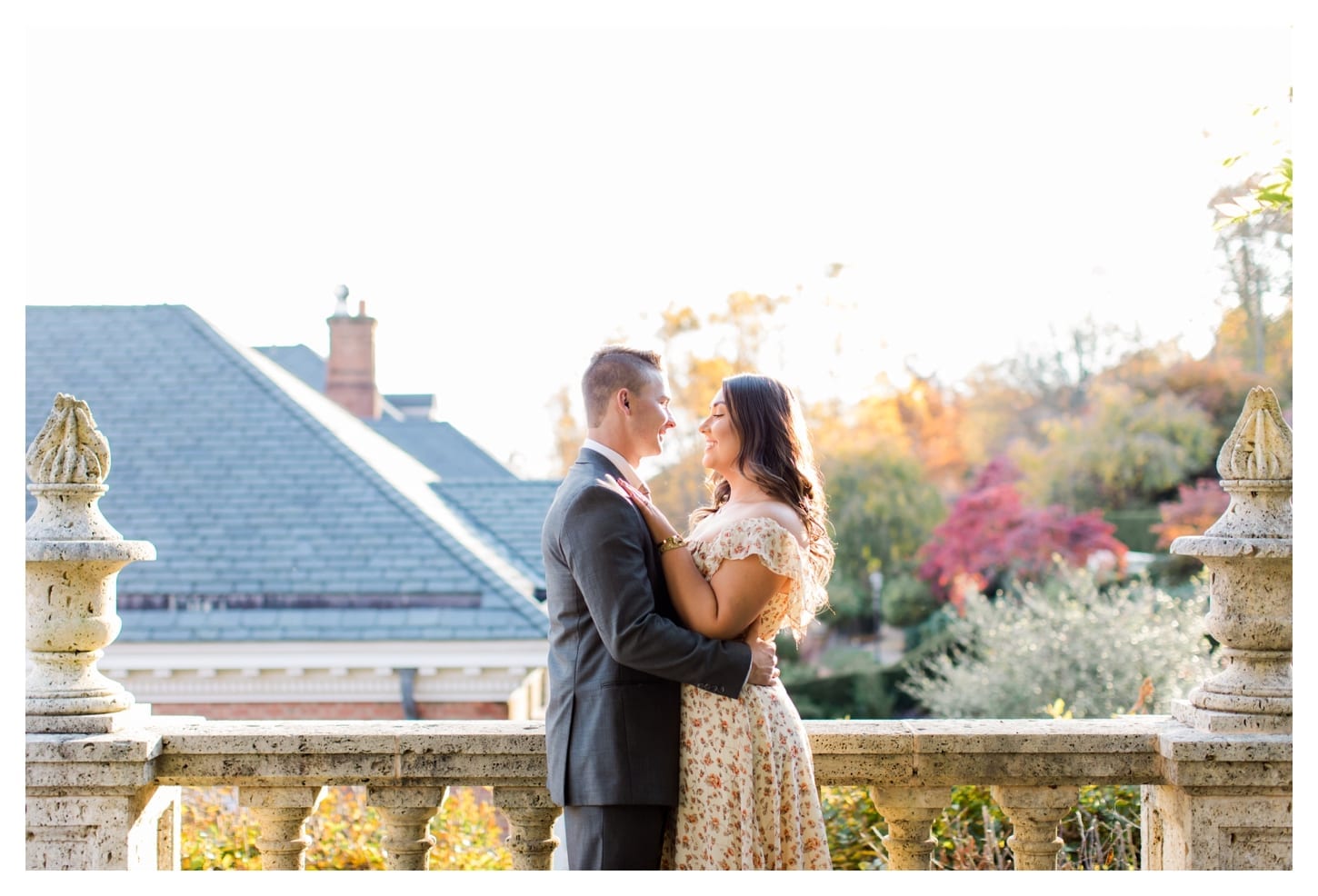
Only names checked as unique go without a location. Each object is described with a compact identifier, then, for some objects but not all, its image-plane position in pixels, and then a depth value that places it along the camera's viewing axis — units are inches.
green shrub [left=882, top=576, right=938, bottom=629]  958.4
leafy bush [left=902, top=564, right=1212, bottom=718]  450.3
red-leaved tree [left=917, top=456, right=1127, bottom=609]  846.5
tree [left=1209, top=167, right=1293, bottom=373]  948.0
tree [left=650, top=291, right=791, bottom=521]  995.9
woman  117.6
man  114.0
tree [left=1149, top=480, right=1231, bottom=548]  881.5
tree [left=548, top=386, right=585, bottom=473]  1219.9
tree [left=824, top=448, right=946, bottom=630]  1006.4
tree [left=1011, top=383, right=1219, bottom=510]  989.8
